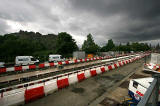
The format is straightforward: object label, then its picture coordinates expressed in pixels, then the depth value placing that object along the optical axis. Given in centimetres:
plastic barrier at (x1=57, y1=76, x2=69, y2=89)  554
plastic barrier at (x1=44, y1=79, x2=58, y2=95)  491
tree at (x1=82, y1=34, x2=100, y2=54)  6064
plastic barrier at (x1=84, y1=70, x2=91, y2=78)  758
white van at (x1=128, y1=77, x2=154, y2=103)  376
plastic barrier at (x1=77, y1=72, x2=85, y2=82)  684
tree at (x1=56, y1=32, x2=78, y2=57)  3261
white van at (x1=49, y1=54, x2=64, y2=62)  1877
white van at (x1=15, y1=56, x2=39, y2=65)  1419
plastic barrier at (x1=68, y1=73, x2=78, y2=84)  623
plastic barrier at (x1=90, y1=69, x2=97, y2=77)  817
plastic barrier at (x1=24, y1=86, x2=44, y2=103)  423
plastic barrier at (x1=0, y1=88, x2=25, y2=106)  366
